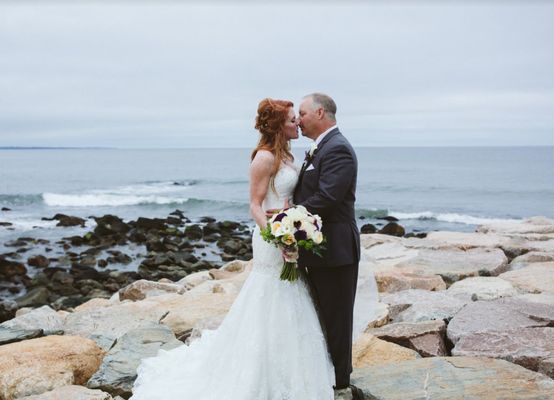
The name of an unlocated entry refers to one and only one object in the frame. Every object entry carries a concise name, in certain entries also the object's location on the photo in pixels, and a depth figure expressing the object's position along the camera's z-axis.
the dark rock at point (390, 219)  27.72
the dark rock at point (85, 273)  15.09
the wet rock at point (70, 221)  25.95
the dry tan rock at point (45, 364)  5.16
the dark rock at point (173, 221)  25.65
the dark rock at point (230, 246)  19.08
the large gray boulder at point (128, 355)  5.16
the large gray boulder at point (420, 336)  5.77
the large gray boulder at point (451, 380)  4.27
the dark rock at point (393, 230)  20.86
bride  4.41
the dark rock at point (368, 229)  22.30
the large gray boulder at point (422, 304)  6.66
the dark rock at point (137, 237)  21.05
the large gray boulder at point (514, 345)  5.18
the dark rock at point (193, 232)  22.08
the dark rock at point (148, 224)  23.36
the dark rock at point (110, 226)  22.05
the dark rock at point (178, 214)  28.47
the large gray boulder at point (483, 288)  7.69
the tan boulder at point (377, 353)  5.42
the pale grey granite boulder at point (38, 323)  6.78
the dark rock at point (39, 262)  17.44
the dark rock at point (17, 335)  6.48
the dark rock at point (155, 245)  19.20
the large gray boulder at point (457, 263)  9.29
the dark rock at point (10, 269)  15.79
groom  4.30
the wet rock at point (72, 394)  4.69
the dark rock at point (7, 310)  11.53
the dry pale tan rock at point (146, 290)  10.60
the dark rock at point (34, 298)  12.72
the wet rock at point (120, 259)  17.73
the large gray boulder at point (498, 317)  5.94
